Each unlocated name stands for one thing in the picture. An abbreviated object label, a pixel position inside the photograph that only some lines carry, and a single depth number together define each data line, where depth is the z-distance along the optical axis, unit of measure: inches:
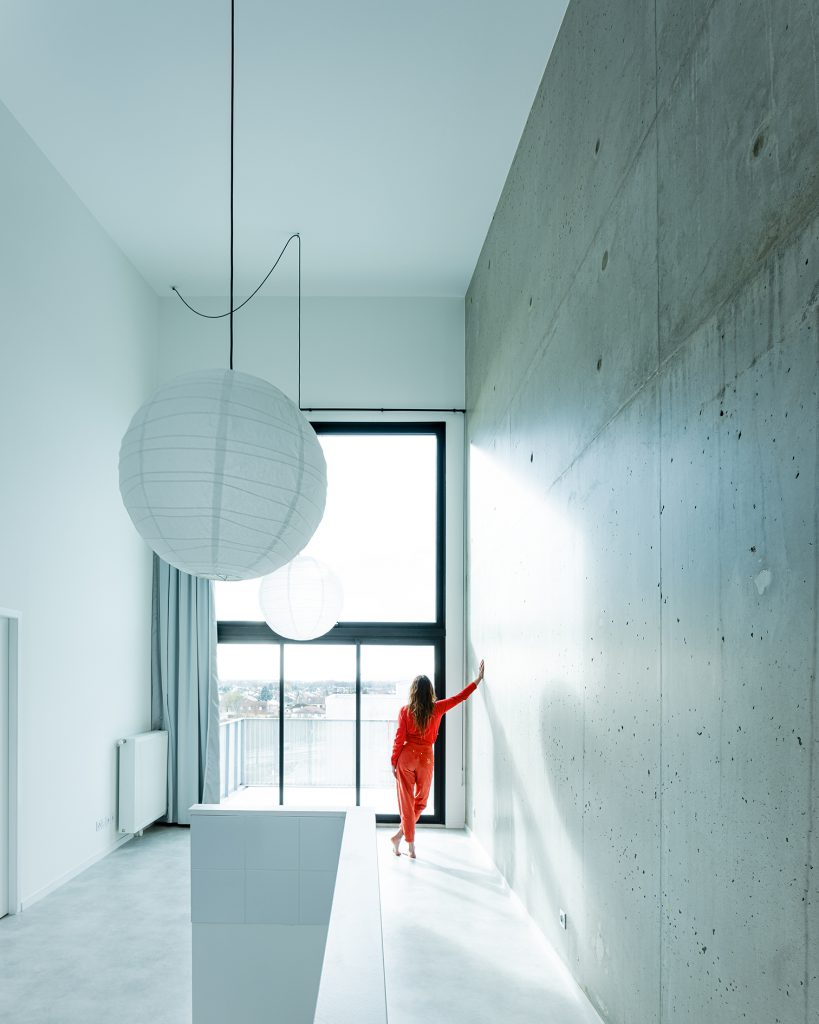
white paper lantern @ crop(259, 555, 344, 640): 238.4
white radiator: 242.7
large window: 276.4
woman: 222.1
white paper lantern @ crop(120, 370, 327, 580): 90.4
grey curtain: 272.8
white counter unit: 153.2
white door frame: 186.1
